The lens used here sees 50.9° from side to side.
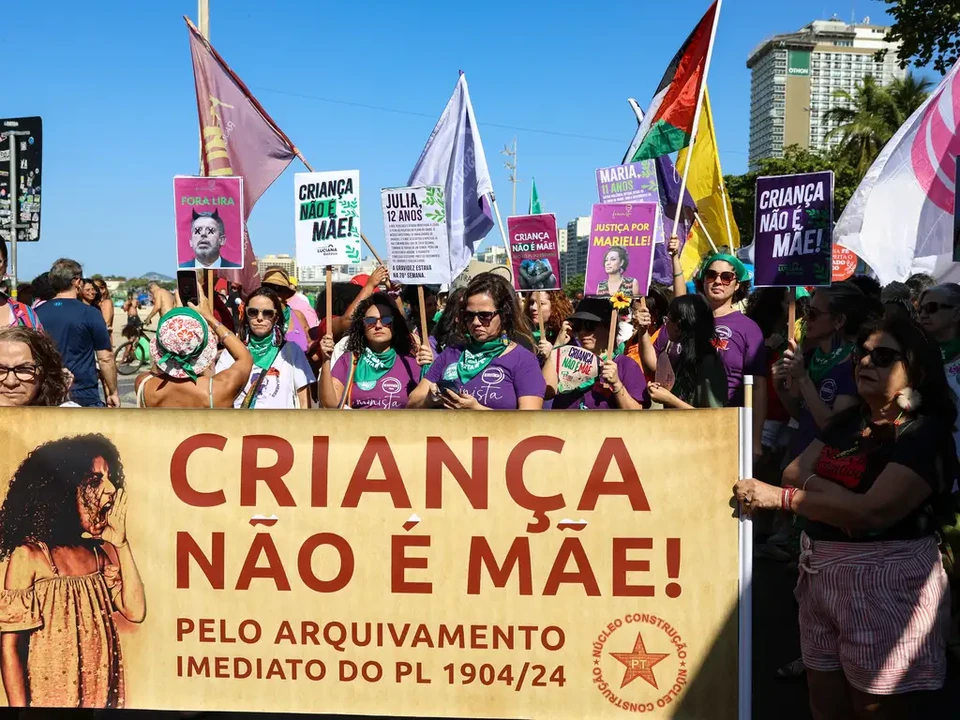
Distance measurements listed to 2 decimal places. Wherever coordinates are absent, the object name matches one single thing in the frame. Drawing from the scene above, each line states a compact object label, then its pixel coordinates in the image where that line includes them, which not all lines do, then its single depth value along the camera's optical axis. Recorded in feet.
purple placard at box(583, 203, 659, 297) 19.25
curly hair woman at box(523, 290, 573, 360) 28.72
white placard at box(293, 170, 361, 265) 20.68
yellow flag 29.89
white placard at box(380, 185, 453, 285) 20.16
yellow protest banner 10.44
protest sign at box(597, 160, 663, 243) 24.35
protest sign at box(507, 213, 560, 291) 26.68
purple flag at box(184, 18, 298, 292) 26.21
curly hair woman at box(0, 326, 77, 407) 11.32
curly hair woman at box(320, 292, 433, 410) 16.94
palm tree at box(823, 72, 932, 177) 151.94
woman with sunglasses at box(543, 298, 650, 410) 15.79
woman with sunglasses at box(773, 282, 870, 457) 15.51
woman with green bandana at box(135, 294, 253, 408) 14.62
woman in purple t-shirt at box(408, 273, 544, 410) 14.10
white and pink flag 18.28
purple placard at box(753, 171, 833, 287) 17.53
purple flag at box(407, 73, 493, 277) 26.45
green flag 48.37
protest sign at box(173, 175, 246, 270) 19.79
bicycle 57.35
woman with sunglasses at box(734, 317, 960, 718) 9.68
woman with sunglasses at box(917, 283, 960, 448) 16.88
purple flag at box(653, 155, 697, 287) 29.84
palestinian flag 23.77
